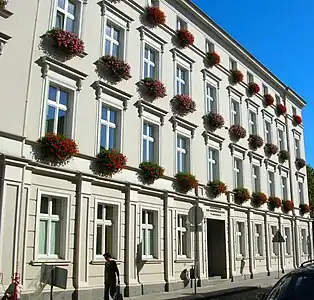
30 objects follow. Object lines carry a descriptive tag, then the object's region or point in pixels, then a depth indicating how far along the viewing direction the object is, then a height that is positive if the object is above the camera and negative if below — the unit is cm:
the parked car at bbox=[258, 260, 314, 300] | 671 -51
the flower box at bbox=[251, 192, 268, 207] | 2853 +333
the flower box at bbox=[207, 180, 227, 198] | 2373 +335
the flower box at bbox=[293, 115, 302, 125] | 3906 +1129
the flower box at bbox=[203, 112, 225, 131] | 2452 +699
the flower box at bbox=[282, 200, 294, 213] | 3356 +345
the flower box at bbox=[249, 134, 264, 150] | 2963 +713
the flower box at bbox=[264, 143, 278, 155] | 3203 +722
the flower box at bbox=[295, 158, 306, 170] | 3794 +740
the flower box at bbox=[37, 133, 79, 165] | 1441 +328
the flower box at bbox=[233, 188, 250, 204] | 2625 +326
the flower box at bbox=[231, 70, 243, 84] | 2831 +1077
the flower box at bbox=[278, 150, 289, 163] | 3450 +724
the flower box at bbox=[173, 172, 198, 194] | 2100 +320
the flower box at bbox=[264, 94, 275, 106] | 3328 +1101
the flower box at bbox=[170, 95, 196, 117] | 2178 +700
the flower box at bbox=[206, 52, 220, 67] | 2570 +1075
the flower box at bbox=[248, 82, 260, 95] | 3062 +1087
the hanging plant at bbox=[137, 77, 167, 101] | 1960 +701
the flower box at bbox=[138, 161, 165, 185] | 1872 +328
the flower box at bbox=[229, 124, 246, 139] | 2702 +711
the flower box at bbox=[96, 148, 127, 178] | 1653 +325
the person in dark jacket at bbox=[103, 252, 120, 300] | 1374 -71
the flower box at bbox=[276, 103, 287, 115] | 3566 +1109
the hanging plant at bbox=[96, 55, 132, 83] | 1742 +702
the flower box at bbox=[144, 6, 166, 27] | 2073 +1063
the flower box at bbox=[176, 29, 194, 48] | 2302 +1070
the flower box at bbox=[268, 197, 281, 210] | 3112 +339
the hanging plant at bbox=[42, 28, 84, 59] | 1529 +705
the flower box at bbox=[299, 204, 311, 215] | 3738 +360
